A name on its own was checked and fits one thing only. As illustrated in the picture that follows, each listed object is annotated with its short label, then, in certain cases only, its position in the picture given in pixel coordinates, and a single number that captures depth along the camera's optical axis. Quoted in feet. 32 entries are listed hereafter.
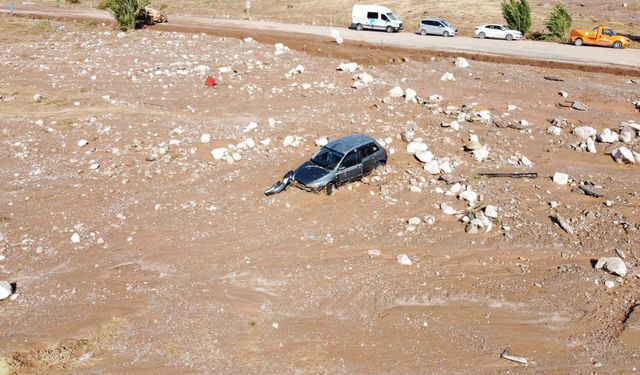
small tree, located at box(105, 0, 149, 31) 119.34
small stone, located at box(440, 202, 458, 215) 49.98
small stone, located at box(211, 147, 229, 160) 59.06
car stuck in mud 51.49
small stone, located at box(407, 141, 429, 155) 60.75
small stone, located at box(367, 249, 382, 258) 44.21
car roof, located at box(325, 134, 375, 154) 52.80
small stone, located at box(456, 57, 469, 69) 94.22
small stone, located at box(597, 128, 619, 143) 65.41
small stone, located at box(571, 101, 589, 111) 75.87
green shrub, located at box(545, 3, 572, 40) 118.62
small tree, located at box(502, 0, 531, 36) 121.80
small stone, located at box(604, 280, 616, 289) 40.57
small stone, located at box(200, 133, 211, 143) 62.49
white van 122.42
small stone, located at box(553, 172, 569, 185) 55.57
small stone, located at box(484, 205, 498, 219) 48.93
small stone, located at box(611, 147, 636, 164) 60.75
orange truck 109.60
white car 117.70
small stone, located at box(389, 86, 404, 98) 77.10
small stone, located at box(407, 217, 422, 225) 48.19
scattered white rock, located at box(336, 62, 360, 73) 89.40
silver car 118.62
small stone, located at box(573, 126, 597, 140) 66.64
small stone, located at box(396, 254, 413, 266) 43.14
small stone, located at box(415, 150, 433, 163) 58.70
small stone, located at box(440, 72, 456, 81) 87.37
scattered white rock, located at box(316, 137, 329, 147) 61.85
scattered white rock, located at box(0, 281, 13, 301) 38.70
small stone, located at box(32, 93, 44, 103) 76.69
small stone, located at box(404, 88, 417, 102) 76.48
